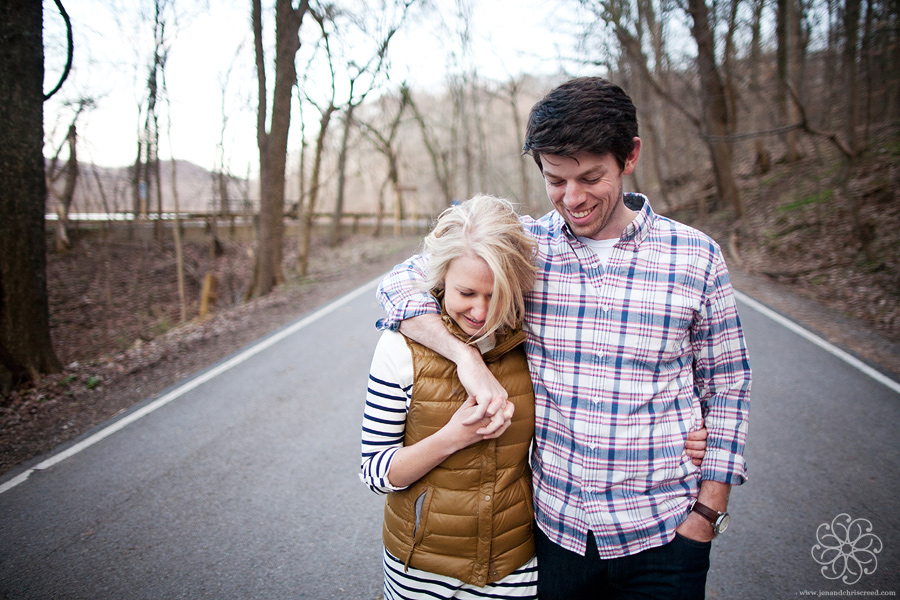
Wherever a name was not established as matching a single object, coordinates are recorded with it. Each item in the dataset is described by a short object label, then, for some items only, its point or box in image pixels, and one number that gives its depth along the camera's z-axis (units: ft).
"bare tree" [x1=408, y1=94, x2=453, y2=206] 79.51
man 5.12
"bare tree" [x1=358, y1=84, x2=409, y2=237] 76.43
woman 5.10
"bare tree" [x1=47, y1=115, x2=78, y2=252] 64.46
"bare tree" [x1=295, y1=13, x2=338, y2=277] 49.08
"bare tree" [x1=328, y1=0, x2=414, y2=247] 58.54
